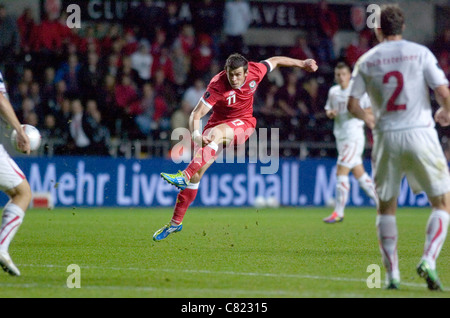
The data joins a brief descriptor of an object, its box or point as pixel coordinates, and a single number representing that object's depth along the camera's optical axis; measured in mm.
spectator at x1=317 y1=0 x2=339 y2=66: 21062
